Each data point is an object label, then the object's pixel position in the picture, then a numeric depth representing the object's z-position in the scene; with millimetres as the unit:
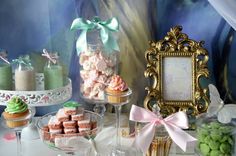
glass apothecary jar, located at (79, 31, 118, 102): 1191
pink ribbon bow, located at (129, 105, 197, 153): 992
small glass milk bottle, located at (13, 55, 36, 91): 1161
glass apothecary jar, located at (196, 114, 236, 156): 988
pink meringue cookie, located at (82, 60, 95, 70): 1192
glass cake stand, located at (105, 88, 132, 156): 1052
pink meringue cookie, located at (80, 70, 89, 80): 1215
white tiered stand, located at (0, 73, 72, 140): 1146
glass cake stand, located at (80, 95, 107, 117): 1253
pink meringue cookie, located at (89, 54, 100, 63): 1184
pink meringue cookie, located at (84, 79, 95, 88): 1205
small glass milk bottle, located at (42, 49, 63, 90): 1197
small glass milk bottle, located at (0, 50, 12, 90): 1176
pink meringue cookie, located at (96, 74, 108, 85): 1195
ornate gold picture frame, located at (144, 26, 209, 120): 1188
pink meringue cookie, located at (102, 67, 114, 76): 1195
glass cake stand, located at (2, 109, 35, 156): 1005
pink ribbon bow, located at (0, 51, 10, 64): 1182
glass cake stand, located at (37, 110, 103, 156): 999
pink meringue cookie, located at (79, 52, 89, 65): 1213
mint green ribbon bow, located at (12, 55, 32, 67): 1165
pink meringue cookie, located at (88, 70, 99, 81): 1192
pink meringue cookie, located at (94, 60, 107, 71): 1179
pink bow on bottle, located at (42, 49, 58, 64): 1186
